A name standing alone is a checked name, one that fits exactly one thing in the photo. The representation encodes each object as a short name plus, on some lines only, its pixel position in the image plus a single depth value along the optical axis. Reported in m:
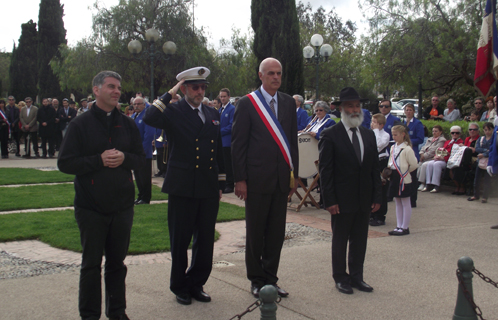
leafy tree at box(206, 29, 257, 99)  36.03
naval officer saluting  4.54
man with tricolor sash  4.66
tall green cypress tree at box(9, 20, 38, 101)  54.19
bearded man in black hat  5.00
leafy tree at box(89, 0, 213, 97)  33.19
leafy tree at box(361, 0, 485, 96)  21.86
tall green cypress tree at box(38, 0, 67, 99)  45.00
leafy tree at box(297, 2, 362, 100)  43.16
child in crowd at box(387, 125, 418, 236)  7.47
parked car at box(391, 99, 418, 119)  32.52
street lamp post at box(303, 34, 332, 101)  21.20
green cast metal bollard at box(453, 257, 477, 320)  3.50
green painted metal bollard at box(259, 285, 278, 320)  2.88
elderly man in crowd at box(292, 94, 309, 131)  11.55
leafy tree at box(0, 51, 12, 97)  65.88
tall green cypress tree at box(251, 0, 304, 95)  20.50
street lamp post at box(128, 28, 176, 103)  18.58
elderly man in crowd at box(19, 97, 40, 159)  19.00
